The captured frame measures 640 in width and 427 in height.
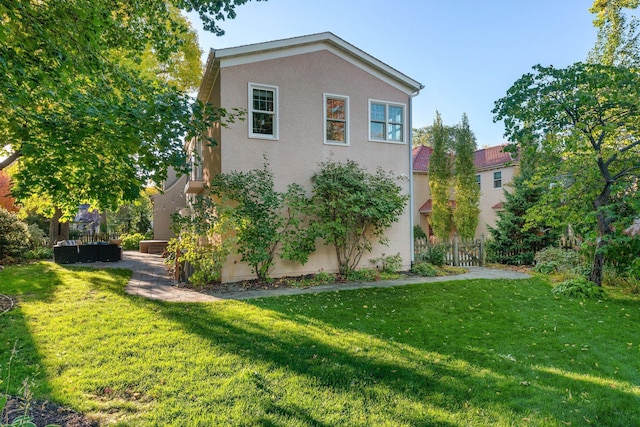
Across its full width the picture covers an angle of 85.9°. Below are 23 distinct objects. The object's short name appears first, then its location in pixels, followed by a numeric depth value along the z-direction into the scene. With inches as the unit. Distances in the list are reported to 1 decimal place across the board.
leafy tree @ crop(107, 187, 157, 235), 967.6
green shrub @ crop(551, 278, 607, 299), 319.0
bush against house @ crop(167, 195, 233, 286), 354.2
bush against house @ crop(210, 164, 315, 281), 357.4
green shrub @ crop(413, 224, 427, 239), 766.7
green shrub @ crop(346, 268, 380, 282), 406.6
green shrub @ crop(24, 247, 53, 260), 566.3
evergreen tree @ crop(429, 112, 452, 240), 681.0
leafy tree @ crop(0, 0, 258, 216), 162.1
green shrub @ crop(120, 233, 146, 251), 840.9
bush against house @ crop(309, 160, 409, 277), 394.9
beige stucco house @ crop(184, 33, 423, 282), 384.5
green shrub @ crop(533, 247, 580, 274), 439.8
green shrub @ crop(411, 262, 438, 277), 440.8
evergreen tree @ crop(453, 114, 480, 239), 659.4
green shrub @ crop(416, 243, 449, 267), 504.7
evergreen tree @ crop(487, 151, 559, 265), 558.3
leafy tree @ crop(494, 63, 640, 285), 284.2
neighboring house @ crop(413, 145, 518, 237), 822.8
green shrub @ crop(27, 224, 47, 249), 611.3
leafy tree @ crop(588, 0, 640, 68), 640.4
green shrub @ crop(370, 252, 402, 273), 449.7
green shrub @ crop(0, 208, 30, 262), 512.4
